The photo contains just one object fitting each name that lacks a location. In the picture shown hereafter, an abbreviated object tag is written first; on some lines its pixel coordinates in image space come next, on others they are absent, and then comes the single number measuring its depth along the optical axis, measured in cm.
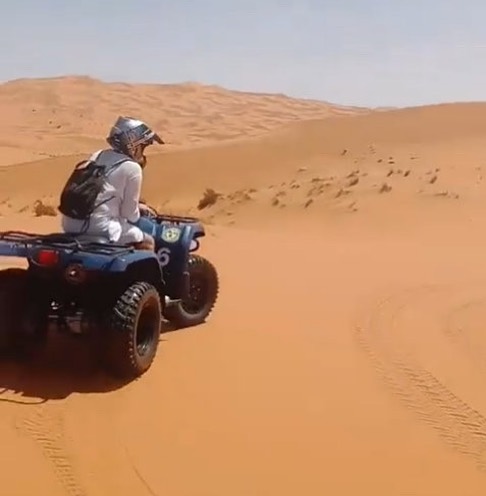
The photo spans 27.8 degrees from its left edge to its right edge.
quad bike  580
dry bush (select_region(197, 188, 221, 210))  2250
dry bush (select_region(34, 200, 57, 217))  1714
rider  620
